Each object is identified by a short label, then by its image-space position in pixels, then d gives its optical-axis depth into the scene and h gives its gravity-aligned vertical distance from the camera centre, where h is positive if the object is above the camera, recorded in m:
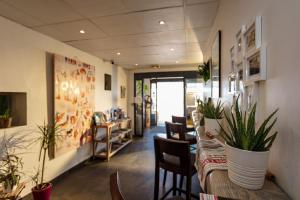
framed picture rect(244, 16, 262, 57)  0.89 +0.36
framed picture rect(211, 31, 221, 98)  1.92 +0.39
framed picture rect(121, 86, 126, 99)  5.53 +0.21
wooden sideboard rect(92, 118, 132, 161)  3.71 -0.97
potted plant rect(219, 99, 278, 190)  0.68 -0.23
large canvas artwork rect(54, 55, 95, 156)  2.77 -0.04
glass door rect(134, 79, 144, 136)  5.88 -0.30
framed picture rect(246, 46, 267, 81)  0.84 +0.18
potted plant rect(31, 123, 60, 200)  1.97 -0.87
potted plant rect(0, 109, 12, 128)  2.01 -0.26
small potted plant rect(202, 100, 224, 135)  1.56 -0.18
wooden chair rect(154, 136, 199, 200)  1.43 -0.53
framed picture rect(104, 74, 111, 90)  4.43 +0.45
